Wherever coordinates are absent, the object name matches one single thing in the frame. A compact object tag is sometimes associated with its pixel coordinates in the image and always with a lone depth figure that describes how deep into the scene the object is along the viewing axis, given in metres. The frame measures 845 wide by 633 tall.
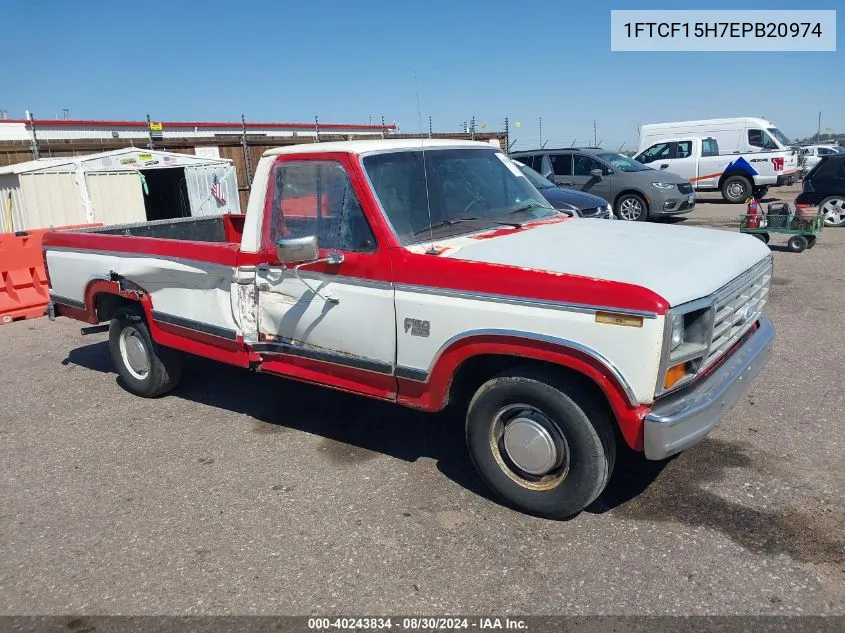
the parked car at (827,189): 12.98
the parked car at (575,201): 10.68
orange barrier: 8.91
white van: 18.69
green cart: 11.22
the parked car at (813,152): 25.19
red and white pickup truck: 3.20
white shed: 12.45
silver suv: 14.61
